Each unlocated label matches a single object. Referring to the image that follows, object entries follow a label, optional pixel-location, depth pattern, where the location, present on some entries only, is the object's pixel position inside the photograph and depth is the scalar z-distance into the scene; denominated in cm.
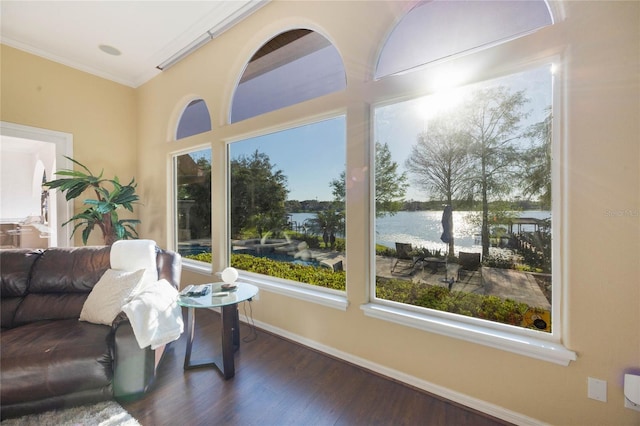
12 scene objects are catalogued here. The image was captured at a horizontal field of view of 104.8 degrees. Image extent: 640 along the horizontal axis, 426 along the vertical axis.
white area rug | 146
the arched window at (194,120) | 346
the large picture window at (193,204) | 353
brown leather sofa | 149
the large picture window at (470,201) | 159
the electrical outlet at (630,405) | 127
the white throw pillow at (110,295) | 185
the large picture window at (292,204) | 244
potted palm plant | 344
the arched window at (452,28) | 164
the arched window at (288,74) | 239
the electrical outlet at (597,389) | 133
